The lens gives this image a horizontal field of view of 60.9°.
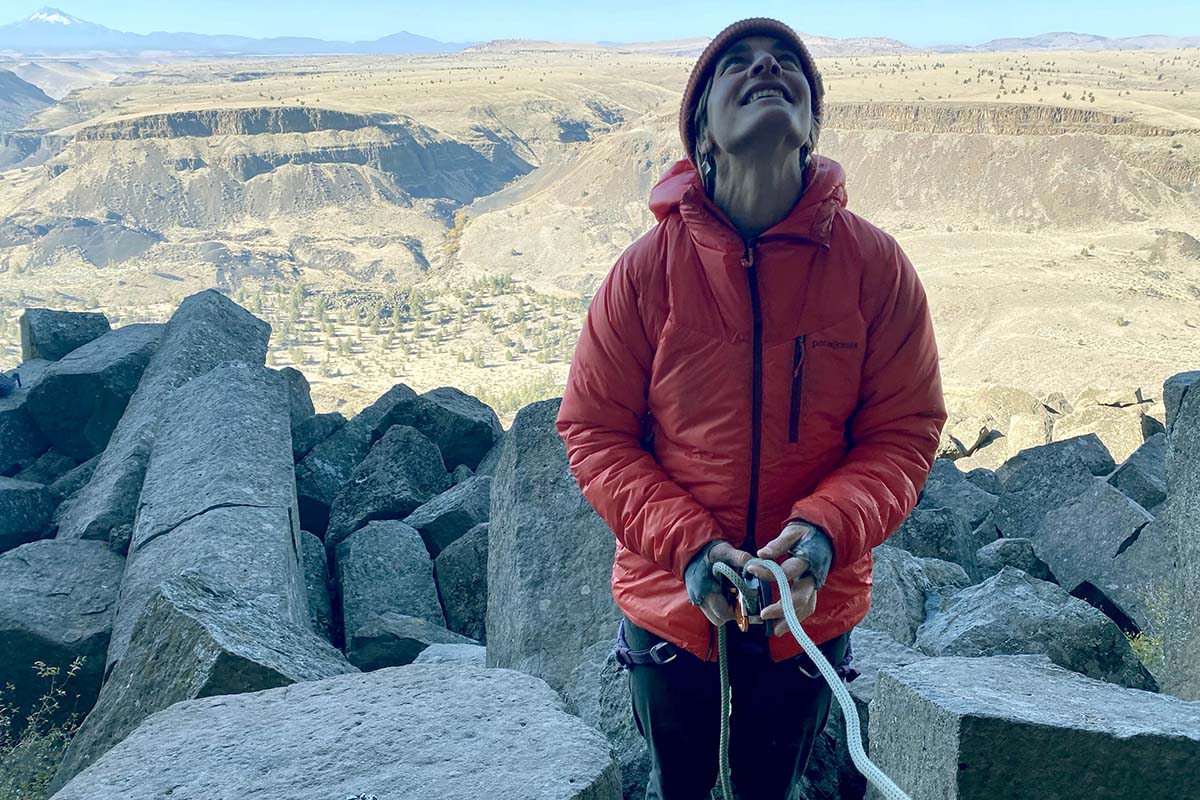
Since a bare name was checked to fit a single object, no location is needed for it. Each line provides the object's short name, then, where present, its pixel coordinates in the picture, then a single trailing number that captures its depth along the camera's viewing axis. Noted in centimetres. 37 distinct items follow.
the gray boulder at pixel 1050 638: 400
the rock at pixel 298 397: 885
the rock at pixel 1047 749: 251
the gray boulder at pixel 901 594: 452
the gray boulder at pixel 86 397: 777
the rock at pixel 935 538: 629
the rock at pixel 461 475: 827
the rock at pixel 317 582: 596
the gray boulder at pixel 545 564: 435
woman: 220
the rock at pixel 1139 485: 745
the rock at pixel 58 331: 935
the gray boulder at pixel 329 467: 752
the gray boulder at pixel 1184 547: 404
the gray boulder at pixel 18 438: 784
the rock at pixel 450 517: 677
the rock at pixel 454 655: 500
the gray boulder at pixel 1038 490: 760
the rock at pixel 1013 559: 646
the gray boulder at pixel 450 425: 876
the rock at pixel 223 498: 489
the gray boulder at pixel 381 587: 532
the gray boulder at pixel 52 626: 477
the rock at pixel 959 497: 829
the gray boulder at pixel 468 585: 624
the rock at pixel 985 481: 971
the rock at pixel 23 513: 658
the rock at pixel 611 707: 322
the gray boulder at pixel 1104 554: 578
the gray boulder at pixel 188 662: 354
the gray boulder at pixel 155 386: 615
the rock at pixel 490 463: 815
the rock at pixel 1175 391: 415
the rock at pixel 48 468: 778
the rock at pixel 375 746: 256
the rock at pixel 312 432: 823
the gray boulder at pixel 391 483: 736
